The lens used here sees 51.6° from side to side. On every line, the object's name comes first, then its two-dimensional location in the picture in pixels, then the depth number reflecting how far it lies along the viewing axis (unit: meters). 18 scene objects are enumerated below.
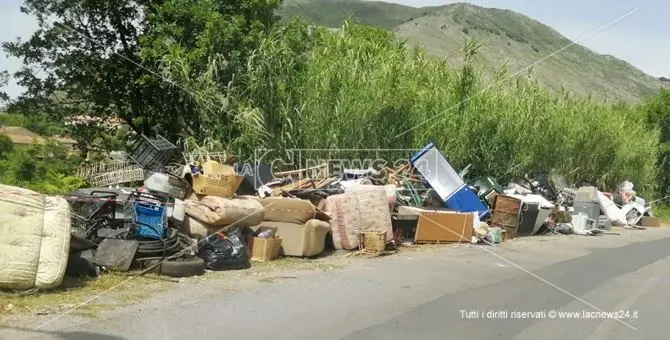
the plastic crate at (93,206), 10.34
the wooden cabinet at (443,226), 15.38
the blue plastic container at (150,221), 10.15
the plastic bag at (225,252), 10.47
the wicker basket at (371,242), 13.30
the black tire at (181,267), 9.58
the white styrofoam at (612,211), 26.67
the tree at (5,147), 19.08
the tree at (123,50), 17.52
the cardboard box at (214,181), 11.84
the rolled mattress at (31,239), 7.71
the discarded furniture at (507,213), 18.48
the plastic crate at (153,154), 12.92
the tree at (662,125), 42.06
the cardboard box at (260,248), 11.54
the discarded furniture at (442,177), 17.55
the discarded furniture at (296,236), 12.23
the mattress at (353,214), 13.29
